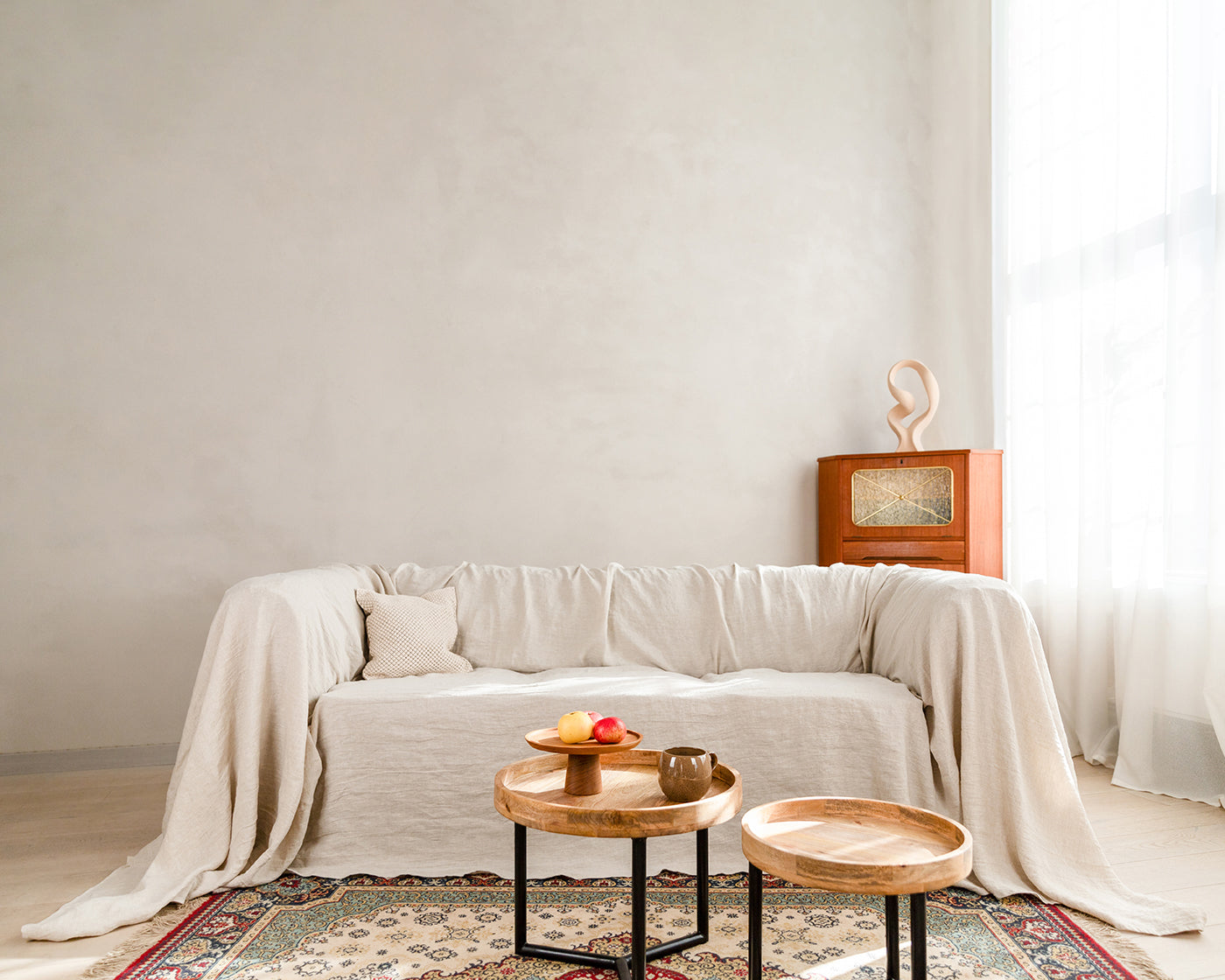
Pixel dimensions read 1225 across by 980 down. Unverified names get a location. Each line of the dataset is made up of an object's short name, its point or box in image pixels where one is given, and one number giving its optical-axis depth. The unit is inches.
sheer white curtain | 110.2
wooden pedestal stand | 64.8
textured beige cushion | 105.3
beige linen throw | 80.0
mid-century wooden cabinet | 134.8
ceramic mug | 61.4
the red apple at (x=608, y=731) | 65.9
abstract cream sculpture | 143.5
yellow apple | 65.5
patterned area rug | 67.7
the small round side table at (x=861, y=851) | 49.8
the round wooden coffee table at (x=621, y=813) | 59.2
